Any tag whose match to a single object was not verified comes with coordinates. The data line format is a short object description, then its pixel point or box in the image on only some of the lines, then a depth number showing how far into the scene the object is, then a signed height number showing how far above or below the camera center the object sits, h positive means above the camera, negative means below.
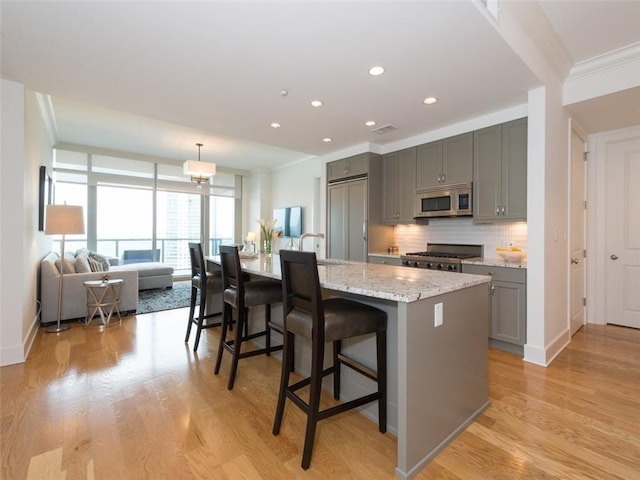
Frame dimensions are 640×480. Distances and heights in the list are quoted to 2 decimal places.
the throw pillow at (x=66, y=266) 3.97 -0.34
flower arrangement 3.65 +0.07
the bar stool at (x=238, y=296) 2.34 -0.45
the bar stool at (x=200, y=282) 3.09 -0.44
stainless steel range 3.47 -0.18
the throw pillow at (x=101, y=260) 5.05 -0.34
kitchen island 1.49 -0.63
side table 3.91 -0.79
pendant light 5.25 +1.23
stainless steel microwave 3.63 +0.51
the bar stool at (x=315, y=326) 1.58 -0.47
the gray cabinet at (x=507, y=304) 2.96 -0.61
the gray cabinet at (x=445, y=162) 3.62 +1.01
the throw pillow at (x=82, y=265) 4.15 -0.34
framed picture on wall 3.74 +0.54
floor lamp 3.59 +0.20
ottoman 5.84 -0.68
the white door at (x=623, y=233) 3.76 +0.13
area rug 4.75 -1.01
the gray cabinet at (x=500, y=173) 3.14 +0.75
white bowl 3.16 -0.13
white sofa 3.76 -0.66
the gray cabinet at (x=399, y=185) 4.25 +0.81
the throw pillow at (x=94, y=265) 4.58 -0.38
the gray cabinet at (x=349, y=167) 4.56 +1.16
